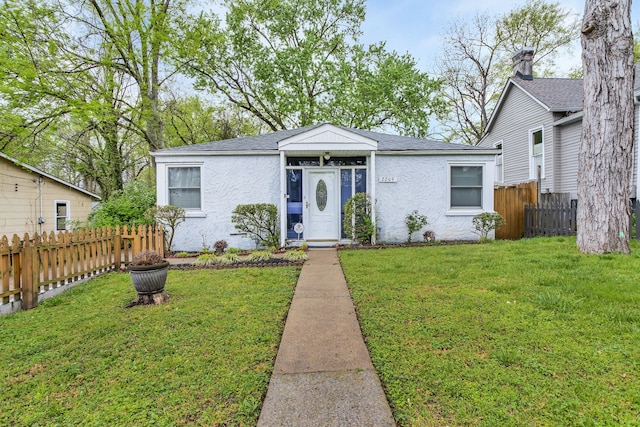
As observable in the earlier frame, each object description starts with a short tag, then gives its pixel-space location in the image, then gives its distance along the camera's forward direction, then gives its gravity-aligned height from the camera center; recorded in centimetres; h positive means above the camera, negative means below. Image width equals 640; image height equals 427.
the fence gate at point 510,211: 1012 -6
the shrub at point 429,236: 938 -80
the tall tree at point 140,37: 1398 +809
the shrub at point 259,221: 860 -29
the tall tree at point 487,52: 2080 +1132
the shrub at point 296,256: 731 -108
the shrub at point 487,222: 909 -38
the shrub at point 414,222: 934 -37
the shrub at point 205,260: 708 -114
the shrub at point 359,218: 894 -23
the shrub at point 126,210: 950 +6
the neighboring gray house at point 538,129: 1179 +340
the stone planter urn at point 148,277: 433 -92
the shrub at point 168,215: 842 -10
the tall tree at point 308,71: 1875 +857
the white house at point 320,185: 922 +75
